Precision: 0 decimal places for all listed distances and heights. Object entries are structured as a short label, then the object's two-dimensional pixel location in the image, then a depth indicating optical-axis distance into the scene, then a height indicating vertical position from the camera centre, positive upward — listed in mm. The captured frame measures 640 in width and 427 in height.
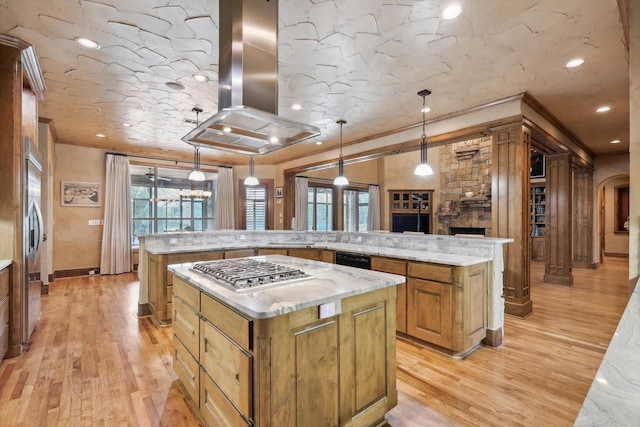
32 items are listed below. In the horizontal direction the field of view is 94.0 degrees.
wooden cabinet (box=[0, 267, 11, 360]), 2555 -850
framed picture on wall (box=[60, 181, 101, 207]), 6160 +443
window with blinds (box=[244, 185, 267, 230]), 8273 +280
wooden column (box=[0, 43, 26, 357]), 2672 +323
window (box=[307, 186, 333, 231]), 8812 +226
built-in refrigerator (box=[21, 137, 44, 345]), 2893 -244
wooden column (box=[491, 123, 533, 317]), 3570 +129
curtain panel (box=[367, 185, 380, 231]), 9633 +226
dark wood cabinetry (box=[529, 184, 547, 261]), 8219 -171
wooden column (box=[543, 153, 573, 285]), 5500 -99
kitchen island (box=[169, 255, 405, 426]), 1379 -717
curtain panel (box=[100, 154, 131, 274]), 6430 -93
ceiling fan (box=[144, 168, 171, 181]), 7323 +981
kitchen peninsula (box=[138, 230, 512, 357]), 2756 -595
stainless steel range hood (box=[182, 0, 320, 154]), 1771 +866
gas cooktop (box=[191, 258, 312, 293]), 1722 -380
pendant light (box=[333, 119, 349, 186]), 4691 +573
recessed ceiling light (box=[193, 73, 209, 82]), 3152 +1479
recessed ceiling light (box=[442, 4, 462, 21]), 2072 +1451
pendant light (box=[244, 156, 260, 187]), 5381 +620
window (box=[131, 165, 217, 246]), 7152 +309
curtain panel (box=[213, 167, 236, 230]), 8008 +367
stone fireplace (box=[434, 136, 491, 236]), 7592 +800
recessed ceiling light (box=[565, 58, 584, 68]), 2828 +1479
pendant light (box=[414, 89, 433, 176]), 3553 +622
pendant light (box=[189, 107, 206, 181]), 4633 +607
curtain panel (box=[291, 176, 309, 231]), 7973 +336
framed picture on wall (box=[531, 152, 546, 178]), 7699 +1329
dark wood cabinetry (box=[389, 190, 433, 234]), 8758 +168
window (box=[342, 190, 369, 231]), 9664 +180
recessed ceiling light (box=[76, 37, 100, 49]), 2518 +1481
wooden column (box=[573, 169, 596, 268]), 7090 -72
